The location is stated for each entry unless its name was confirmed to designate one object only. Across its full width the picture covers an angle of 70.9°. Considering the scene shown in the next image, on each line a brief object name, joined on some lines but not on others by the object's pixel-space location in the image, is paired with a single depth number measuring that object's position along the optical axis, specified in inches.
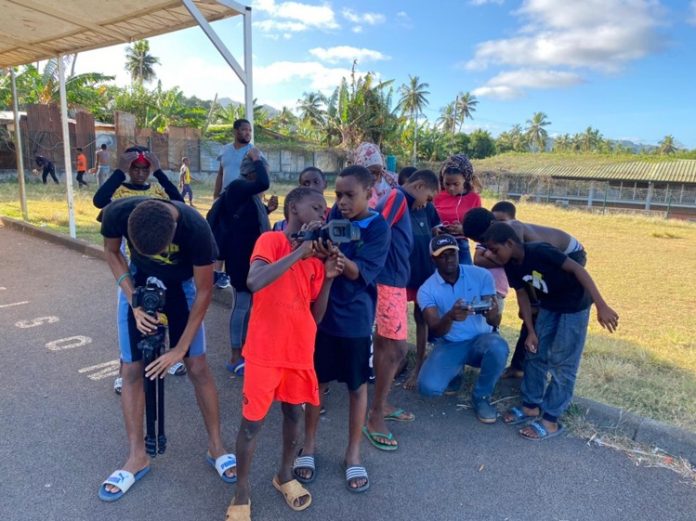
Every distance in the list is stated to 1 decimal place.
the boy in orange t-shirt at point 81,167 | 725.3
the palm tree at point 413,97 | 2385.6
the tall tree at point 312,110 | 1409.9
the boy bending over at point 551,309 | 124.4
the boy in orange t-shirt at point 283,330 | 91.1
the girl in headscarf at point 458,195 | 161.2
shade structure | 220.8
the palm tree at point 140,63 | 2006.5
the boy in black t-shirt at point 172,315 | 98.6
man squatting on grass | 133.7
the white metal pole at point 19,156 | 391.5
